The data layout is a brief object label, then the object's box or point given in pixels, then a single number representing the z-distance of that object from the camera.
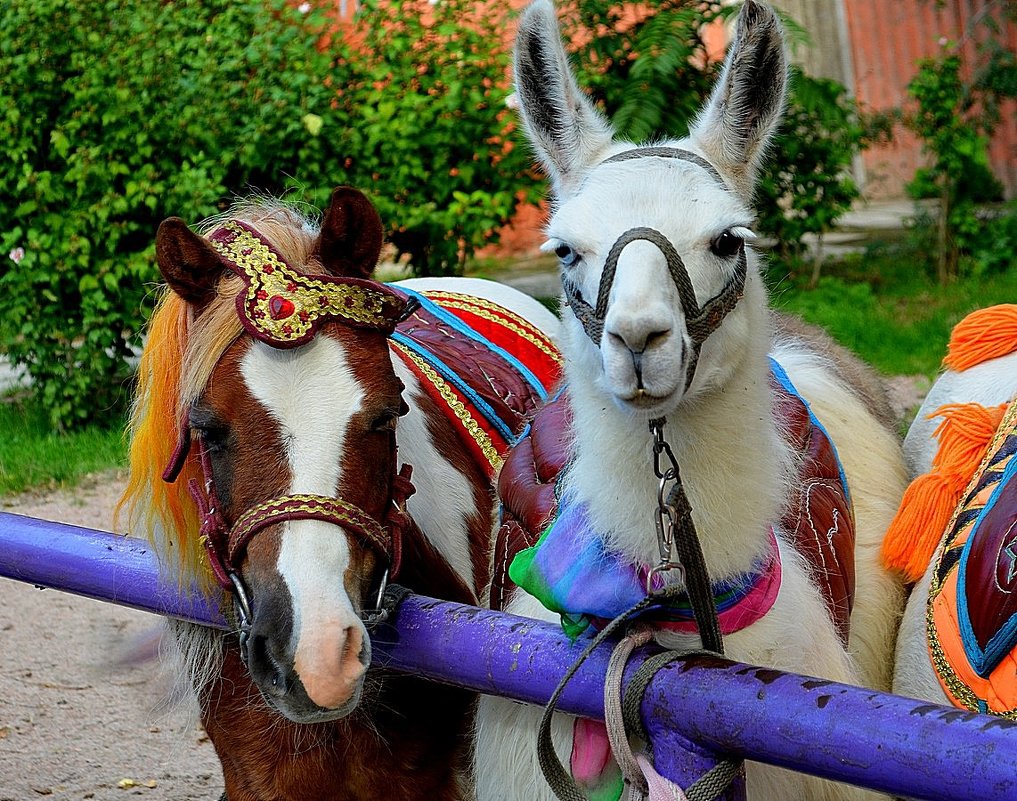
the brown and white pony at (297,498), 2.02
